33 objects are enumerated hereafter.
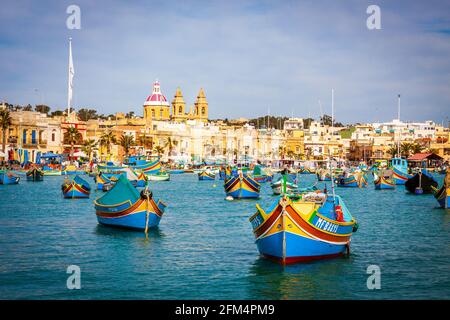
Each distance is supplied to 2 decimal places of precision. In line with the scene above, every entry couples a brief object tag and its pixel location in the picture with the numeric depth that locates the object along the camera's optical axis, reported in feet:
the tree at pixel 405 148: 548.35
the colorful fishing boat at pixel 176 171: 473.84
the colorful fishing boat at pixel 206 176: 374.63
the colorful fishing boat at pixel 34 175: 318.65
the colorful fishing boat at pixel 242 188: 213.05
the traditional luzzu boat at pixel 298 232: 83.47
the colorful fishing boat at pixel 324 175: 364.03
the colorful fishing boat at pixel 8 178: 292.81
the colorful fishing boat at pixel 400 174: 330.95
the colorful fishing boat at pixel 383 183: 292.40
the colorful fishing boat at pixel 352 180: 310.04
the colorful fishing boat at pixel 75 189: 207.31
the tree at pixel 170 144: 559.79
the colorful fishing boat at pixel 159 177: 352.34
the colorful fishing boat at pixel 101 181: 255.68
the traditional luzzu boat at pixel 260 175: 316.60
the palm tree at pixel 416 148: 551.18
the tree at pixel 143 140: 531.54
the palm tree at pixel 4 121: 369.30
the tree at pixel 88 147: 451.94
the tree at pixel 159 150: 530.76
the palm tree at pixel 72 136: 402.52
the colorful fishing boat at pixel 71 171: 382.14
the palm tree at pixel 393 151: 586.29
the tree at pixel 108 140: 461.37
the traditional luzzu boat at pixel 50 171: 372.17
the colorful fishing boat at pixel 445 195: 169.99
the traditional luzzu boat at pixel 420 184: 253.85
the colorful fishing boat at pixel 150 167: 355.36
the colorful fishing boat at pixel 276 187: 239.30
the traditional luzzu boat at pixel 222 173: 385.95
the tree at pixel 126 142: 496.76
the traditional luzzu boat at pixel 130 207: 120.06
